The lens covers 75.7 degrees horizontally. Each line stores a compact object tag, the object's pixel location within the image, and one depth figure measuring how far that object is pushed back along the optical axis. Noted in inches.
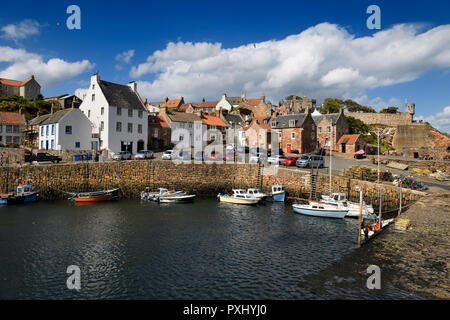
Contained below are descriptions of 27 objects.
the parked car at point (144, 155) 1964.8
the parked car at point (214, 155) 1972.2
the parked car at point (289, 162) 1870.1
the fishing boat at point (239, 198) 1524.4
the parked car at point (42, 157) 1715.1
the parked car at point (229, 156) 1994.3
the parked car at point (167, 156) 1948.8
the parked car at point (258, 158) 1901.8
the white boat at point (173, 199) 1560.0
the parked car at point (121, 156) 1921.8
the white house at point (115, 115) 2167.8
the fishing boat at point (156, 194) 1589.1
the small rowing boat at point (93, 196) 1491.1
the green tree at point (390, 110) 3831.2
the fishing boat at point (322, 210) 1205.1
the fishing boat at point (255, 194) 1545.5
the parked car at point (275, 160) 1844.5
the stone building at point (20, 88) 3577.8
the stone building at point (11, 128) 2320.4
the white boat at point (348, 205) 1139.3
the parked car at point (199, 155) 1957.4
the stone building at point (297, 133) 2524.6
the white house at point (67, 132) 2062.0
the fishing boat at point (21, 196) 1379.6
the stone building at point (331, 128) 2620.6
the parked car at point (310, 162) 1785.2
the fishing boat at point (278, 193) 1588.3
